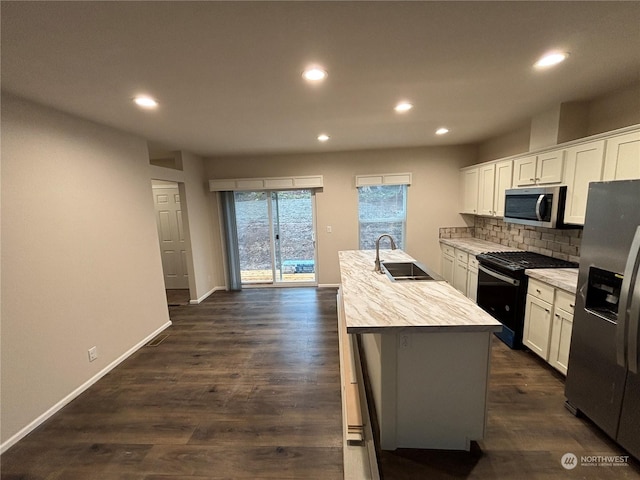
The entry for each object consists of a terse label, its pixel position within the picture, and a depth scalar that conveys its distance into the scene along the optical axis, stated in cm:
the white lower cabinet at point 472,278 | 348
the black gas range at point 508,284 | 259
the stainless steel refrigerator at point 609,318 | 144
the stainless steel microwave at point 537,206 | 251
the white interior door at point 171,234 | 500
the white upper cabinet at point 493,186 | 329
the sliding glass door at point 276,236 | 497
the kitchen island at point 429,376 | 150
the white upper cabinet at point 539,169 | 254
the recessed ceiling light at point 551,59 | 162
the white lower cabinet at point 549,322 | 213
